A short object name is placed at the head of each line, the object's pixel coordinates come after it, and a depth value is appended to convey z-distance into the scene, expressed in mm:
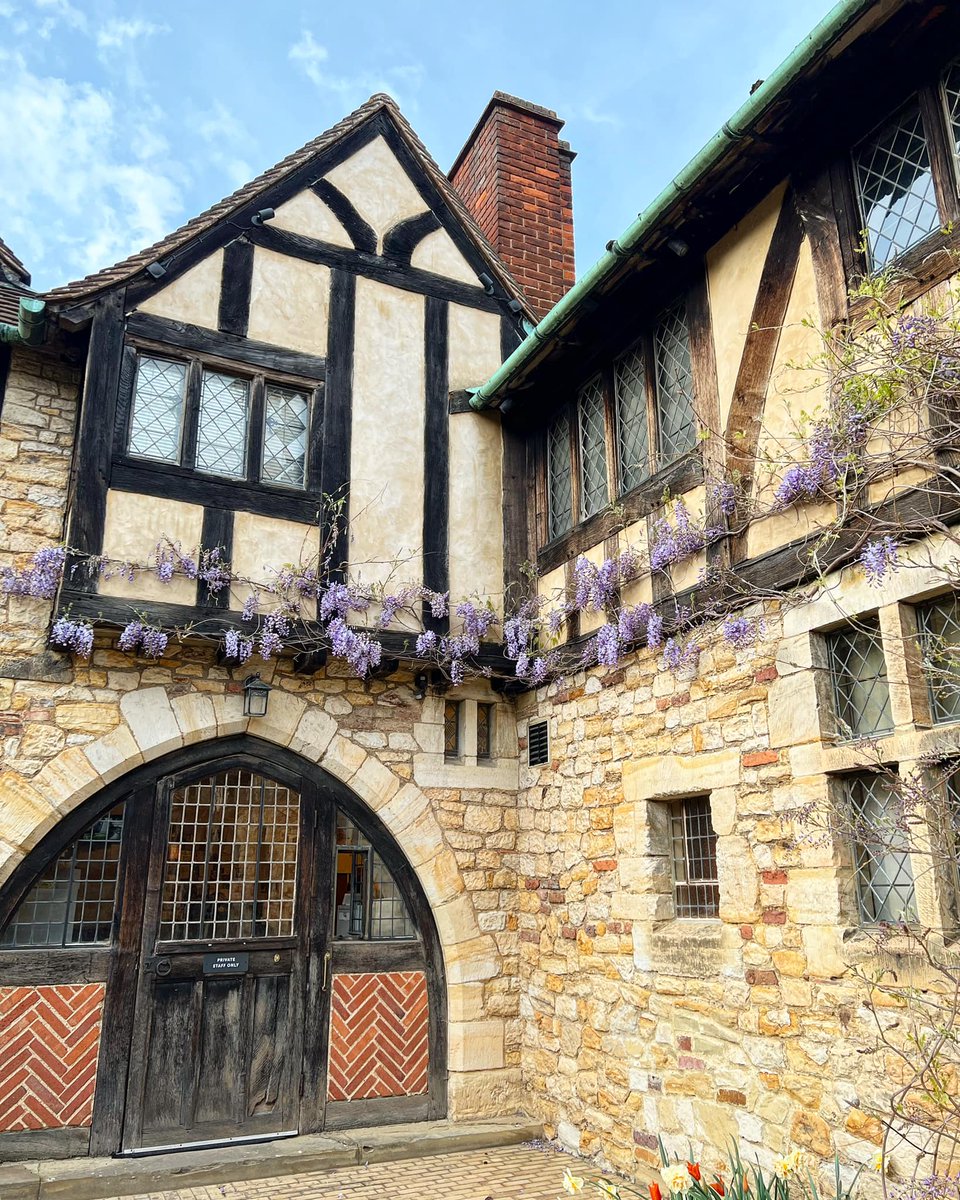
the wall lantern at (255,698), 5730
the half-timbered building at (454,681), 4020
